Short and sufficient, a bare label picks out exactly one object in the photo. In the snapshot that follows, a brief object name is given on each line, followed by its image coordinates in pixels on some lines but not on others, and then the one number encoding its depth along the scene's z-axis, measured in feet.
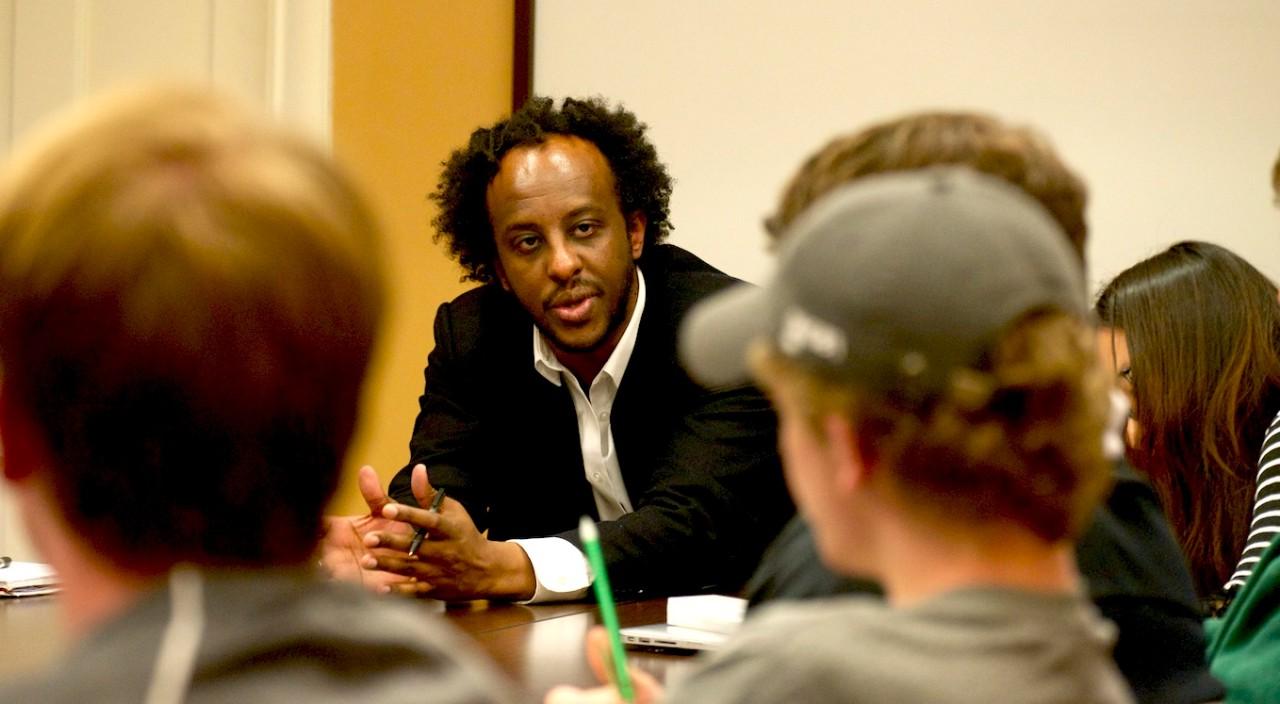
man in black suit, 13.95
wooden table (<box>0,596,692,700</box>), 12.08
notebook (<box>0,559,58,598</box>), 12.94
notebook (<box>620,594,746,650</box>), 12.24
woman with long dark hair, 13.40
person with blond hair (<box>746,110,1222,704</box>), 8.78
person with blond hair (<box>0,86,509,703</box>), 5.57
